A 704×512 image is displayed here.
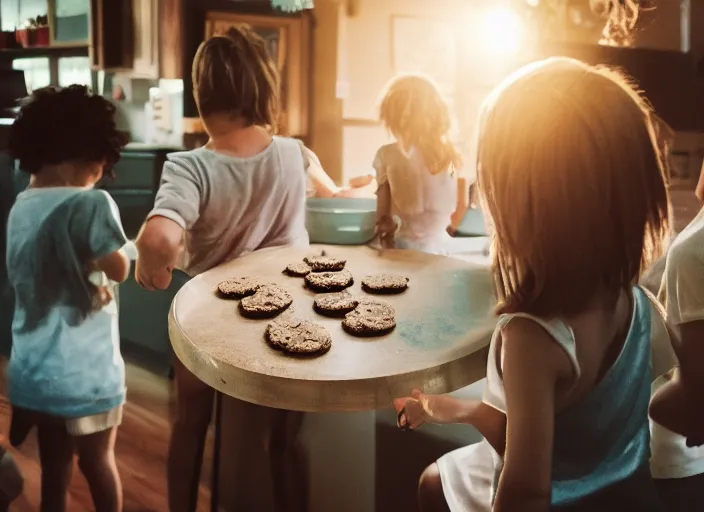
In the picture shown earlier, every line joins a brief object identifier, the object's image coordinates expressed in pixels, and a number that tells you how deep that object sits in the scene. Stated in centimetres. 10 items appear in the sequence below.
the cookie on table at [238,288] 95
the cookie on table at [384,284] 99
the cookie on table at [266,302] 88
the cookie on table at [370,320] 82
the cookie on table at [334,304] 89
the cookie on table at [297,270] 106
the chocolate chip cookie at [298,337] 76
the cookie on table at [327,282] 99
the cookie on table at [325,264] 108
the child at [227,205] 103
